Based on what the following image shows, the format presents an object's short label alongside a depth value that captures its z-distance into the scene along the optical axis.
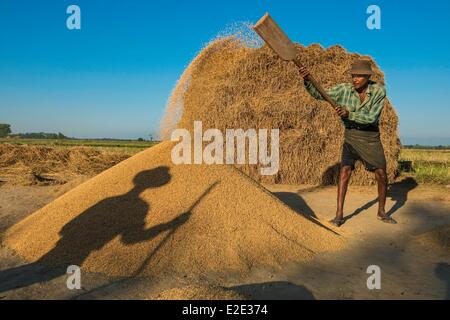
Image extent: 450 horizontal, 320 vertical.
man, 4.43
